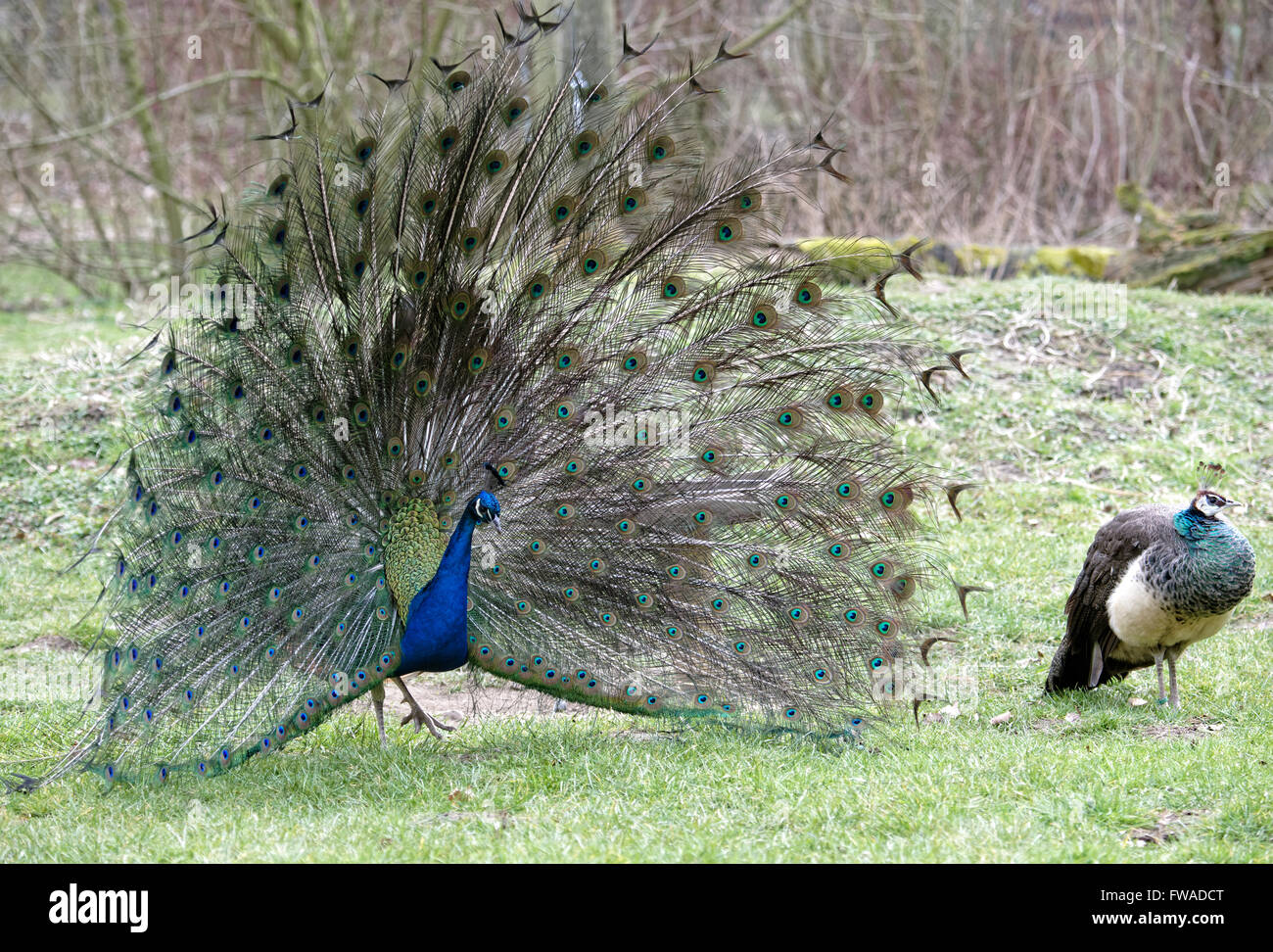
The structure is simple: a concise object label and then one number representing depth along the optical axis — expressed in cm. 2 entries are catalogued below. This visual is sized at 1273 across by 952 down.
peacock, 982
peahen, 1060
